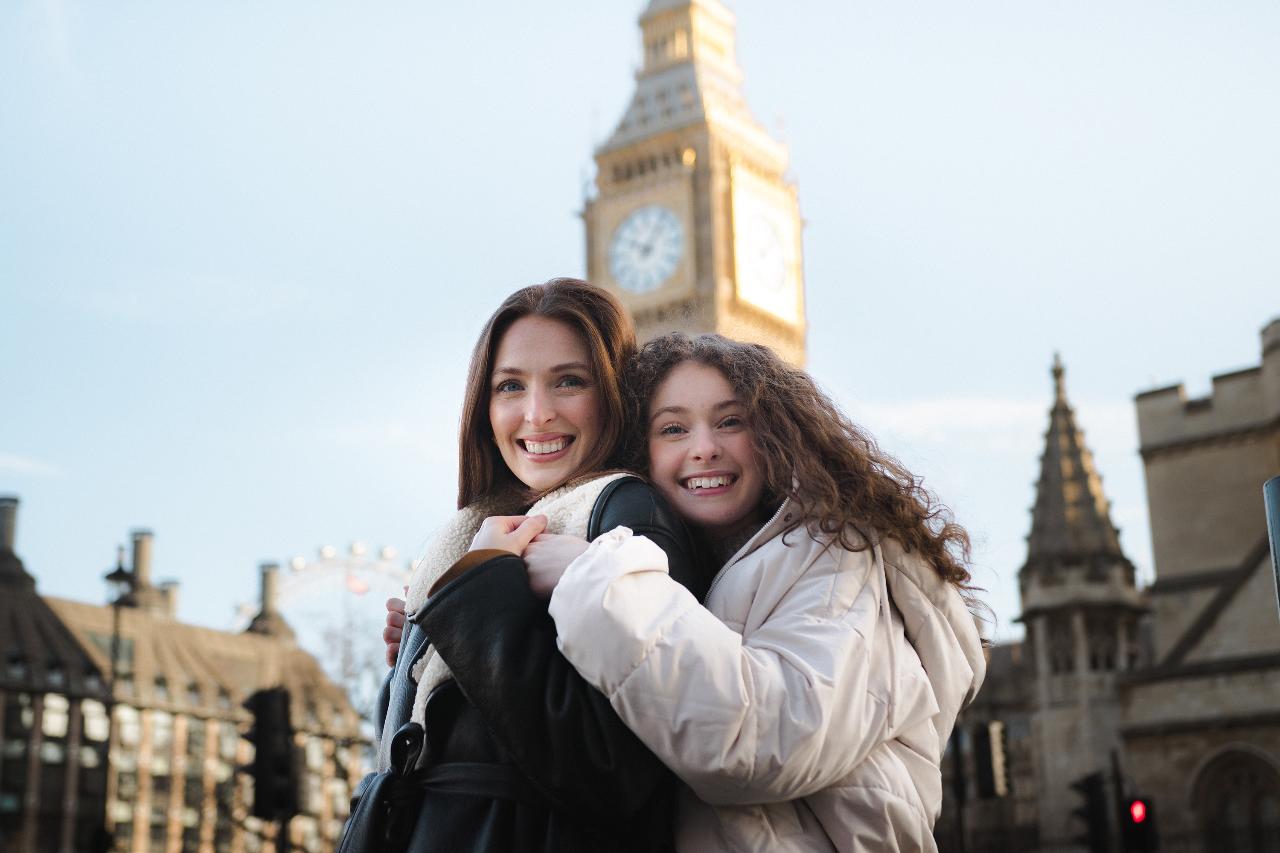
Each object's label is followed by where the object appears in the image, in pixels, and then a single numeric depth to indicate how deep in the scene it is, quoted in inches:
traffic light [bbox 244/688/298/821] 544.1
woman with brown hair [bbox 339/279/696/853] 116.9
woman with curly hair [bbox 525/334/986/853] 113.4
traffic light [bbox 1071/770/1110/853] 712.4
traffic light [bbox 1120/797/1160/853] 708.7
